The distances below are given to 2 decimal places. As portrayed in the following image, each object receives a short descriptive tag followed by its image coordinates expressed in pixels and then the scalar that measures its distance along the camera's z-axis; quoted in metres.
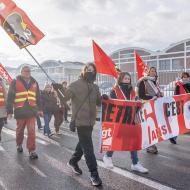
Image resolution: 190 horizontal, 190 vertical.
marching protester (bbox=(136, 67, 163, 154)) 6.55
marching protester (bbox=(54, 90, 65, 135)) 9.25
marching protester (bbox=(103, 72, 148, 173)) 5.36
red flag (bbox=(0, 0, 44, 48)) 5.87
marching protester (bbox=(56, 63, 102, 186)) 4.59
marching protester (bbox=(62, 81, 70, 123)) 11.23
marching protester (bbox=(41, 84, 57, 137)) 9.05
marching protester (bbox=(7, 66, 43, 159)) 6.24
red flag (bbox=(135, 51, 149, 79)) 8.72
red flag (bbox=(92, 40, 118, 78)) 5.84
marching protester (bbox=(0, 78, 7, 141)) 7.61
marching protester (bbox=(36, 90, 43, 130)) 10.19
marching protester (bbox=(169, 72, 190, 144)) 7.90
